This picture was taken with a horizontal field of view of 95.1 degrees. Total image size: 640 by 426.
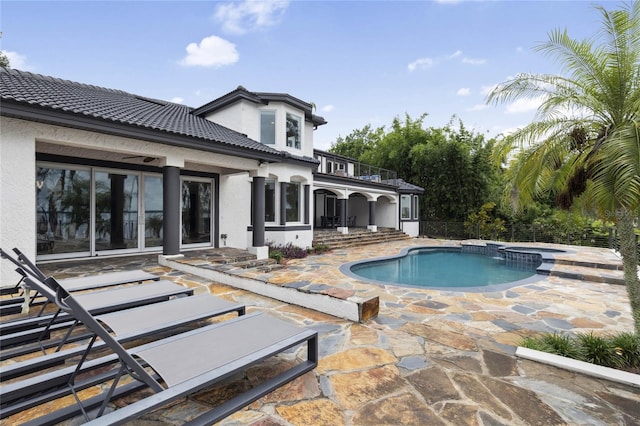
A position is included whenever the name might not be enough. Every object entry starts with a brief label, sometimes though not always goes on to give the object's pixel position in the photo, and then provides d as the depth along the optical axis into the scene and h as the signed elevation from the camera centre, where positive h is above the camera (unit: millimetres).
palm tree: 3238 +1149
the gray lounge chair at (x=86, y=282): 3727 -1123
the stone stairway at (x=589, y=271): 8176 -1769
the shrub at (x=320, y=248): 13273 -1615
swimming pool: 9312 -2169
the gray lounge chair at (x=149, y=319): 2322 -1167
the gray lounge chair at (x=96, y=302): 3035 -1150
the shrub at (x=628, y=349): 3322 -1580
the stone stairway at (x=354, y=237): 15305 -1394
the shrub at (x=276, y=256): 10259 -1513
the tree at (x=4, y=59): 18188 +9682
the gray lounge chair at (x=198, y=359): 1765 -1174
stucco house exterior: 5637 +1328
